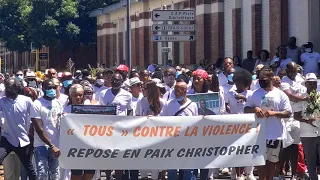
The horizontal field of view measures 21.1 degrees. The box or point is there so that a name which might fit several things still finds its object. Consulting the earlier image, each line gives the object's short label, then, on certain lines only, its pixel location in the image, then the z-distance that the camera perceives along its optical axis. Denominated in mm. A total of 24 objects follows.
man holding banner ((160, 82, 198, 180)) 11977
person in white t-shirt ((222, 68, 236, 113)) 15016
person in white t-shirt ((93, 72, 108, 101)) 16991
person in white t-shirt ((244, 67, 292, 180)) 11727
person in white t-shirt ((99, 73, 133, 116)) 13625
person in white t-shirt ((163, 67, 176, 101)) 16712
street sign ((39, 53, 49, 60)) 59031
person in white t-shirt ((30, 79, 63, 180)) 11938
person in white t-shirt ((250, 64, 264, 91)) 15683
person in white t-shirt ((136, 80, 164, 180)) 12508
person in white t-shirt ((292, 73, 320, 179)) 13523
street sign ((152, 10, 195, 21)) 23750
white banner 11641
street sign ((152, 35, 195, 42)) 24042
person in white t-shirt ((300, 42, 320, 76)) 22500
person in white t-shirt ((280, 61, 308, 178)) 14078
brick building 27562
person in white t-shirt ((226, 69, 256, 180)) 13453
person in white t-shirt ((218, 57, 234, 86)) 17125
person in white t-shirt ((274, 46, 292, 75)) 20959
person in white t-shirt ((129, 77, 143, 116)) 14215
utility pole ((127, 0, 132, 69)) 32944
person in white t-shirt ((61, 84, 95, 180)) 11906
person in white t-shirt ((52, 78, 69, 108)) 12452
